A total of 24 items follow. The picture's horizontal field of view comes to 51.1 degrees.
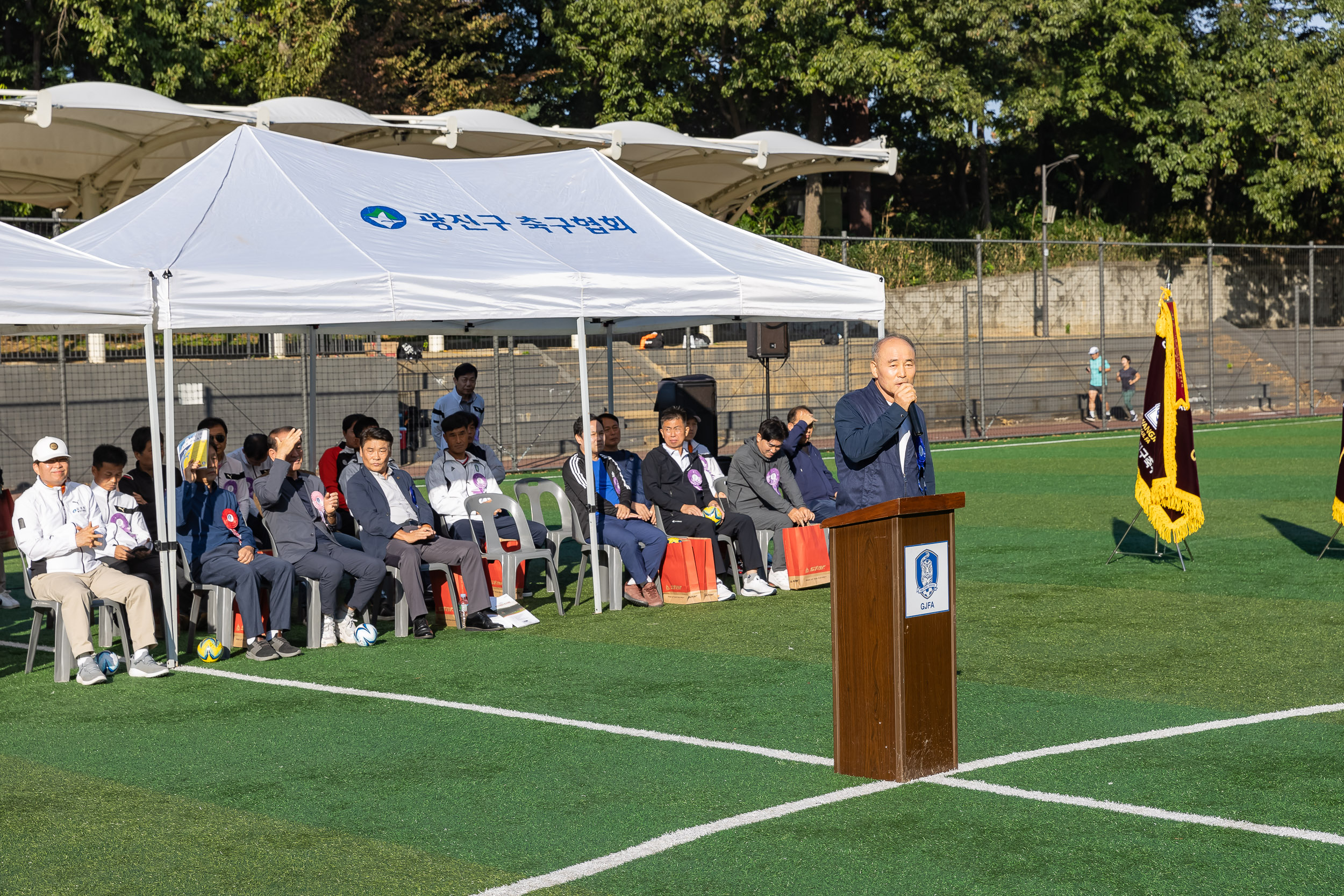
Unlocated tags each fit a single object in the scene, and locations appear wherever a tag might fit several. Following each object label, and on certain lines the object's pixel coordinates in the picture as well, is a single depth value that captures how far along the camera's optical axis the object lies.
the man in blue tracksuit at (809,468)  11.37
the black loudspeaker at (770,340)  18.39
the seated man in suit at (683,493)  10.49
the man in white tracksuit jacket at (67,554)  7.85
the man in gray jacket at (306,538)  8.71
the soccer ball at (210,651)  8.24
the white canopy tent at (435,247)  8.46
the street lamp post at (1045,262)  29.60
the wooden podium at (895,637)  5.23
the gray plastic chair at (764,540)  10.76
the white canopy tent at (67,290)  7.36
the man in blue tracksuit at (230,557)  8.41
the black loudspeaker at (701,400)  13.63
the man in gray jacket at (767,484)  10.80
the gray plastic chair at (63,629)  7.76
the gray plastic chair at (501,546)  9.65
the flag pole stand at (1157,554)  11.13
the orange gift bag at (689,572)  9.97
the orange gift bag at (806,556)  10.44
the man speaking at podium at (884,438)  5.84
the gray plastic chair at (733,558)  10.41
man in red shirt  10.39
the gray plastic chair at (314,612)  8.66
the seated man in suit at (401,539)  9.02
